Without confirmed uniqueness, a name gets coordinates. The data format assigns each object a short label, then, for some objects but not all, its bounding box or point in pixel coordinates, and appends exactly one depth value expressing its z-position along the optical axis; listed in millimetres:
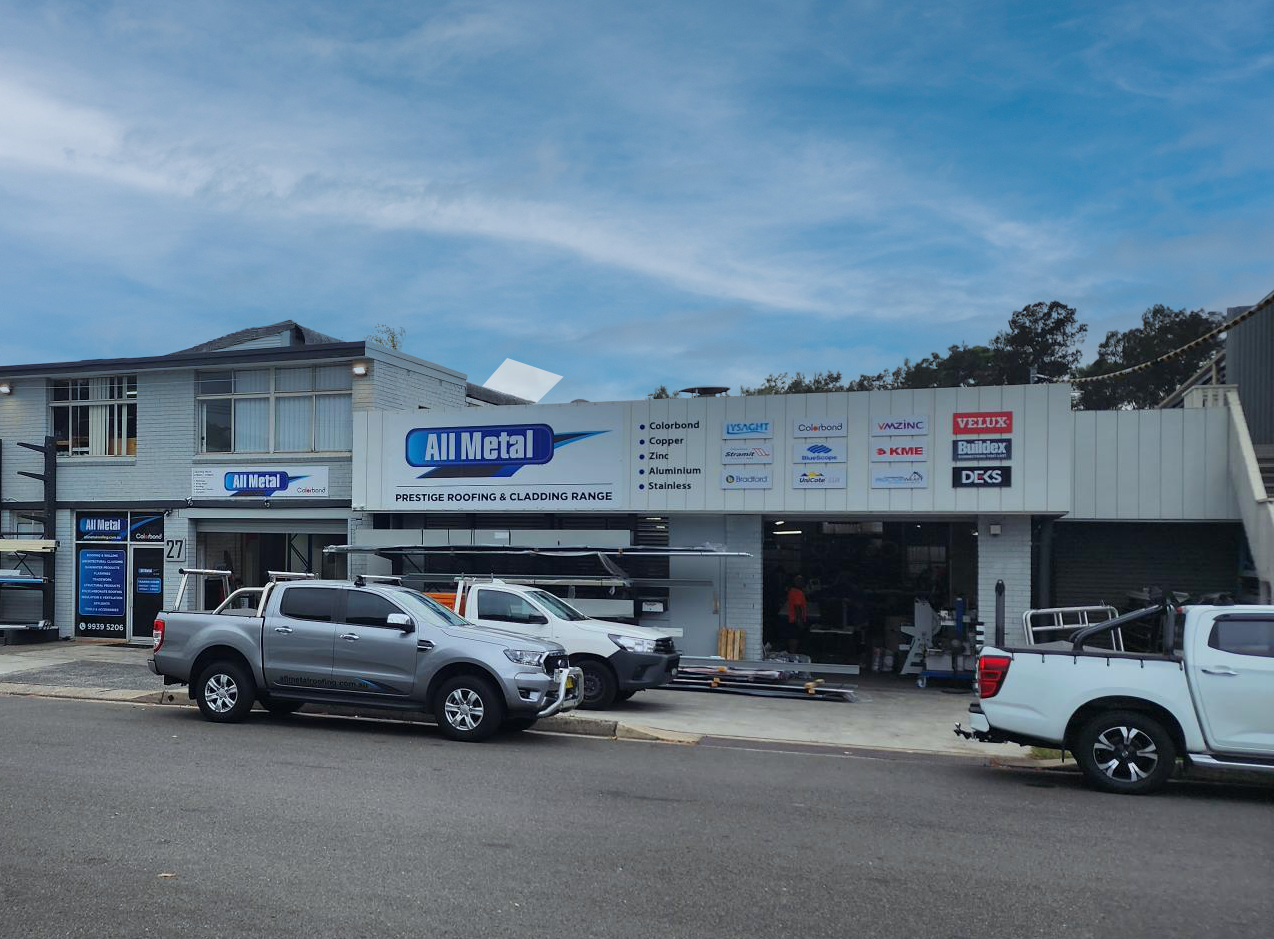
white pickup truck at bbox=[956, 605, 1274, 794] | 9148
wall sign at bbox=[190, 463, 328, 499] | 20359
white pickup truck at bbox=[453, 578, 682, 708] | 13883
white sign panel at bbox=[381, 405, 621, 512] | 18031
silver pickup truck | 11398
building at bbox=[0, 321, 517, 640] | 20500
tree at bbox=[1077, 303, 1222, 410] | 46562
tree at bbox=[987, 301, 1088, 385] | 49719
